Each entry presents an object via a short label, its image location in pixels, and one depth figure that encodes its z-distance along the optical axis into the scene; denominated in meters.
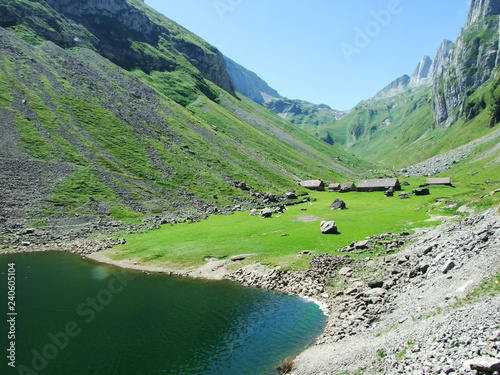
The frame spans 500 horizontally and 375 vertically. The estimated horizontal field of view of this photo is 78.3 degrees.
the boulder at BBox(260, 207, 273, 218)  92.53
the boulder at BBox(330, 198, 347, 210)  100.56
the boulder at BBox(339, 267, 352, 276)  43.41
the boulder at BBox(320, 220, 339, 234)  63.88
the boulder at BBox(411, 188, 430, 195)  113.81
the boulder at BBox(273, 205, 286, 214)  100.69
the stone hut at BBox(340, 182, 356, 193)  149.62
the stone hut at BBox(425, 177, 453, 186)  128.62
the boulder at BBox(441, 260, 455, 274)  29.89
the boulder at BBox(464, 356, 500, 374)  14.60
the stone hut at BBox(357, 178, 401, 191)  134.88
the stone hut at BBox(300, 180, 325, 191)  167.31
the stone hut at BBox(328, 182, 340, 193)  160.50
